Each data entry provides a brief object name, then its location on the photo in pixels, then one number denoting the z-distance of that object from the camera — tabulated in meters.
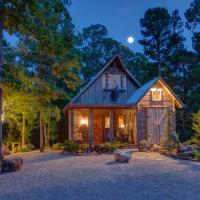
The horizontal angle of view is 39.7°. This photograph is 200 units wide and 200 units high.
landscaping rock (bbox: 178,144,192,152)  14.40
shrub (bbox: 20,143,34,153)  20.57
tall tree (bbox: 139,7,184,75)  29.94
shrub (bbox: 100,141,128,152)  15.96
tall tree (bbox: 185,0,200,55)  28.48
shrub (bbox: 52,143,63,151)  20.50
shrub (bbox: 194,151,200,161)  12.83
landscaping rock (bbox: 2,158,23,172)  10.29
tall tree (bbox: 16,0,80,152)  11.80
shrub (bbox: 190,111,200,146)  15.10
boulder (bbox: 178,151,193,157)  13.75
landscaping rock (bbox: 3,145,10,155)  18.11
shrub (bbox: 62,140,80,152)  16.06
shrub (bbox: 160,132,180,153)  15.45
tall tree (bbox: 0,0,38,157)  10.86
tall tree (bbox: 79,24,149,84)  31.98
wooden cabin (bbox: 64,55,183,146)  18.98
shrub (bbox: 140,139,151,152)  17.29
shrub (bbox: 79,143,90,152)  16.16
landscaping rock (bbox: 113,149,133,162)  12.16
